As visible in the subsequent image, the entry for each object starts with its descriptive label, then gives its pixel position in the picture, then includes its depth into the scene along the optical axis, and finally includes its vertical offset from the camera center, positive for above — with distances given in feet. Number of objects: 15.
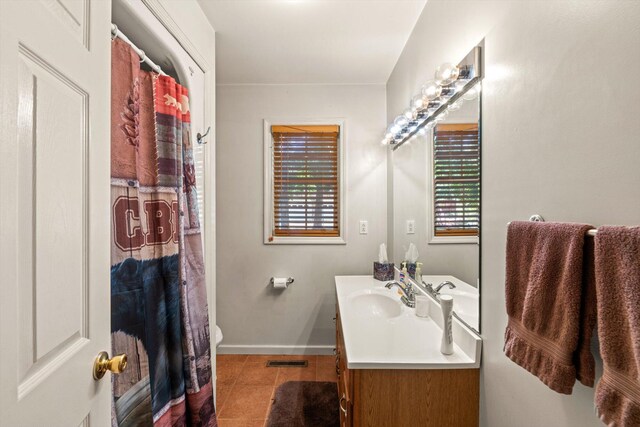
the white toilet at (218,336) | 6.60 -2.86
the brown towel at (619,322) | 1.56 -0.61
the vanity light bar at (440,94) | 3.60 +1.78
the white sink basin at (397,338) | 3.51 -1.79
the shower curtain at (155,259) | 3.27 -0.62
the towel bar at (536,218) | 2.55 -0.05
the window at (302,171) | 8.32 +1.15
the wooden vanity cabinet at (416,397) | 3.49 -2.22
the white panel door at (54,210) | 1.51 +0.00
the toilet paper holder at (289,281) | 8.25 -1.96
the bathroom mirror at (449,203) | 3.72 +0.14
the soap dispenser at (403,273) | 6.34 -1.35
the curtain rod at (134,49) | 3.11 +1.92
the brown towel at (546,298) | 1.95 -0.64
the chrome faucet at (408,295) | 5.60 -1.63
